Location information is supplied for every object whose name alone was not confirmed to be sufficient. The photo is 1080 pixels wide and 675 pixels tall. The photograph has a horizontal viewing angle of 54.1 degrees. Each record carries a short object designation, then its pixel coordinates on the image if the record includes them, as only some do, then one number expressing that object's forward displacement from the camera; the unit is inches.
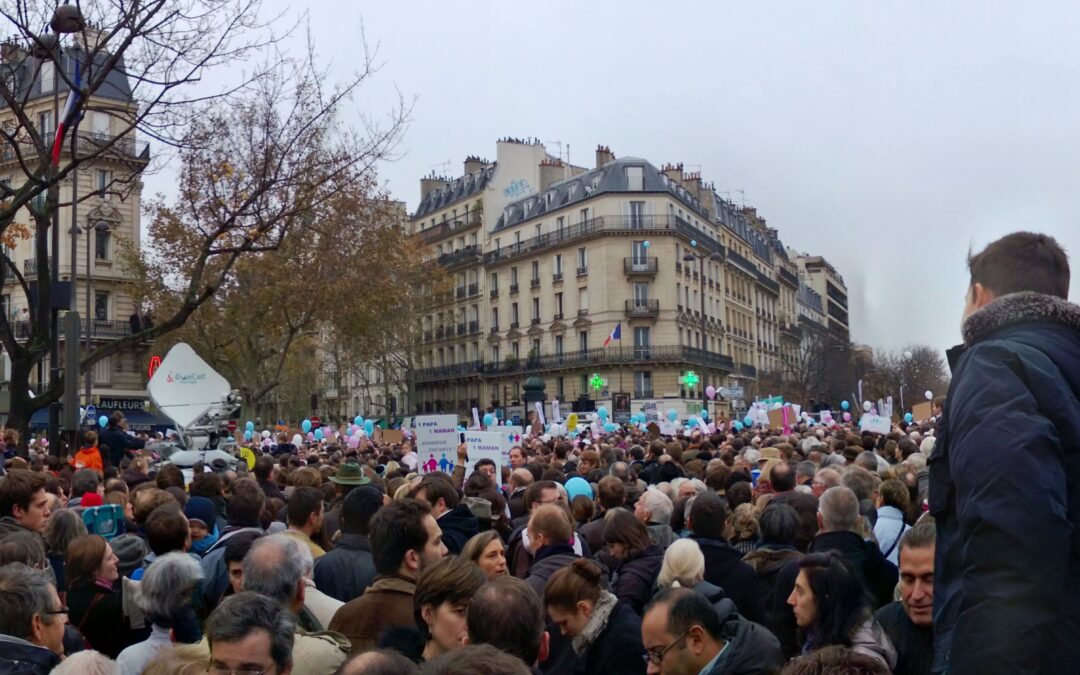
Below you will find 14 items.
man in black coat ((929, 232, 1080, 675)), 83.0
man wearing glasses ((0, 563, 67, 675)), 142.9
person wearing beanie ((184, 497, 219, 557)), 261.4
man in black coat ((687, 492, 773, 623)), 217.5
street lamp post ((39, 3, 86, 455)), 396.5
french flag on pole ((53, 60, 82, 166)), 424.5
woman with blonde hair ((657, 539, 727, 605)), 187.5
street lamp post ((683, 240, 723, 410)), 2493.0
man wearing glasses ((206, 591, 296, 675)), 124.0
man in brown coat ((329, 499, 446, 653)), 168.4
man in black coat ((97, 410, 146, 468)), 555.9
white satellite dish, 581.3
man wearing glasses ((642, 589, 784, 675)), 145.4
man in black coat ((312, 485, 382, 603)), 215.3
